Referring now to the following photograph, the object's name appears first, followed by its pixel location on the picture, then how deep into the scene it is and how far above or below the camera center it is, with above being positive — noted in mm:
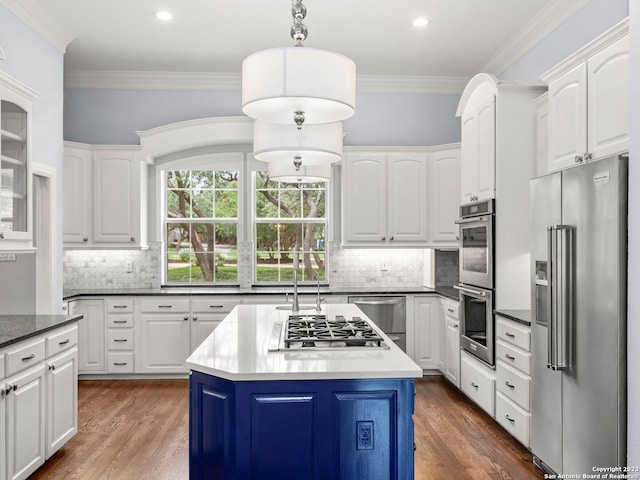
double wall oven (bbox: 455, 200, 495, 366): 3996 -324
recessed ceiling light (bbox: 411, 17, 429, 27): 4371 +1894
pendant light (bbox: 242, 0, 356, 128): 1926 +610
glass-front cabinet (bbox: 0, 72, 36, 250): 3059 +481
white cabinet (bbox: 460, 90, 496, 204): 4039 +770
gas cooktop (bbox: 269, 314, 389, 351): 2652 -524
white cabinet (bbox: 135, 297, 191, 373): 5352 -941
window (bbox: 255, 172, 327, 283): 6172 +132
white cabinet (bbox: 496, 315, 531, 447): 3402 -962
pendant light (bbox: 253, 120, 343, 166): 2670 +531
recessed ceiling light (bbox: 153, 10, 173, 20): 4227 +1890
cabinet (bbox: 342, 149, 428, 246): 5707 +489
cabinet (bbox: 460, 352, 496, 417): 3991 -1182
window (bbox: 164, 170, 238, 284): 6141 +181
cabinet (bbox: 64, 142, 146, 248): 5461 +459
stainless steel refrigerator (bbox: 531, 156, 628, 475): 2375 -396
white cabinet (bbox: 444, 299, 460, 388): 4863 -989
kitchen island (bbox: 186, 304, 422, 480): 2172 -776
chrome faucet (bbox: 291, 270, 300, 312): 3852 -476
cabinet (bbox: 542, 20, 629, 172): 2670 +800
